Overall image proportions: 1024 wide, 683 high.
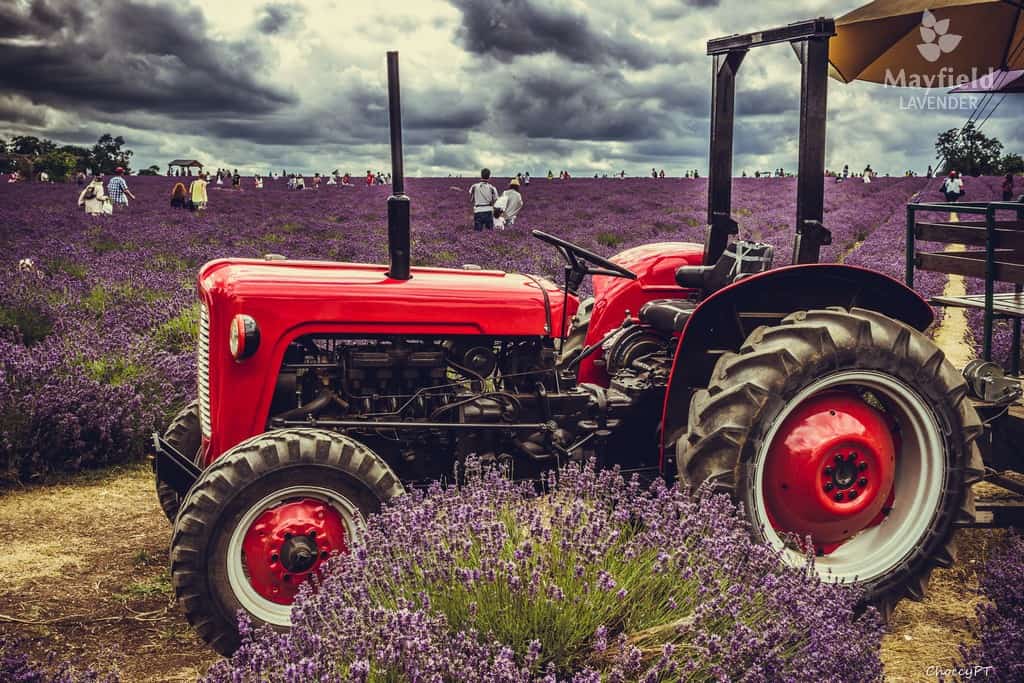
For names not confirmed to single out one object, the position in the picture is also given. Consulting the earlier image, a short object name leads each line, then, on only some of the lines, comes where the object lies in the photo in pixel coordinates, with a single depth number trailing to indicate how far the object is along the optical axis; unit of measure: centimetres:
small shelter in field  8644
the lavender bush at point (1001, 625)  291
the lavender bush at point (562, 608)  222
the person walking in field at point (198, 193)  2734
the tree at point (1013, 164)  5921
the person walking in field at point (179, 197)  2773
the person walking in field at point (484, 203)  2094
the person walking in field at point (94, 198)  2280
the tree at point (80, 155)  6494
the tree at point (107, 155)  6974
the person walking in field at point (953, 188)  2944
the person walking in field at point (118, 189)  2667
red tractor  321
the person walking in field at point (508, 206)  2177
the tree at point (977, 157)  4709
